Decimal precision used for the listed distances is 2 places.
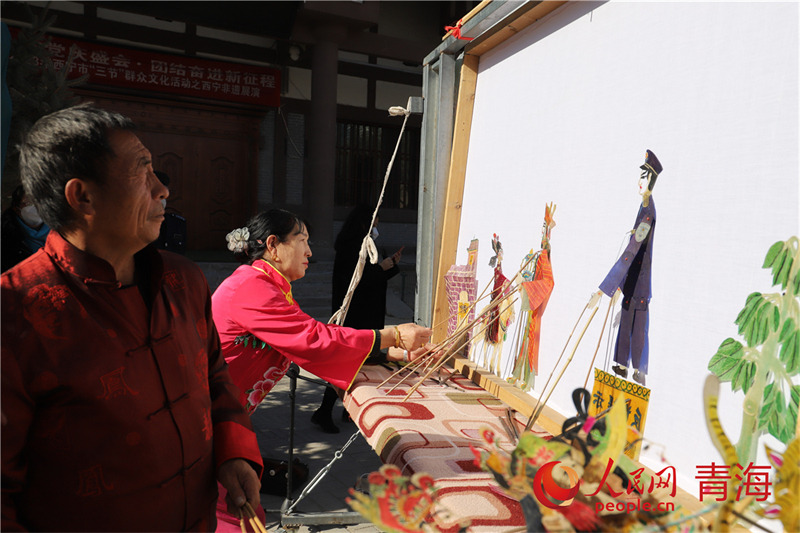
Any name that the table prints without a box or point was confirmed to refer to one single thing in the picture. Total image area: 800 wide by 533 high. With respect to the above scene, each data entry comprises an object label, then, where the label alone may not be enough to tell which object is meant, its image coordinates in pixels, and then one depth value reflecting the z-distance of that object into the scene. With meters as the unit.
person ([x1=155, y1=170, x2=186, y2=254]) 4.74
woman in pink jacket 1.91
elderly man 0.95
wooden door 8.01
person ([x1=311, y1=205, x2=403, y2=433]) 3.71
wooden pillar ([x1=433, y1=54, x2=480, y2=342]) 2.14
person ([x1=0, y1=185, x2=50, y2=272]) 3.04
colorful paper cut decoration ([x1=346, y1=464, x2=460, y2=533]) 0.72
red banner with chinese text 7.19
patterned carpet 1.08
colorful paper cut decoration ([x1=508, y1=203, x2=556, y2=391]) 1.58
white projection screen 0.93
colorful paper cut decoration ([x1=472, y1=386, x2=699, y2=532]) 0.68
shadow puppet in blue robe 1.18
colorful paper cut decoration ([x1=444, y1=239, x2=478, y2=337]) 2.07
